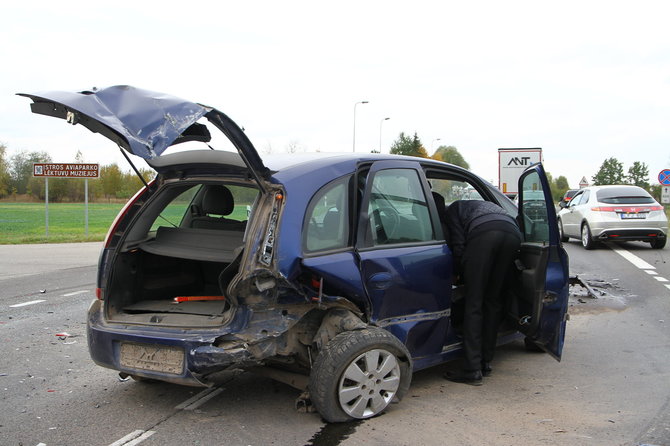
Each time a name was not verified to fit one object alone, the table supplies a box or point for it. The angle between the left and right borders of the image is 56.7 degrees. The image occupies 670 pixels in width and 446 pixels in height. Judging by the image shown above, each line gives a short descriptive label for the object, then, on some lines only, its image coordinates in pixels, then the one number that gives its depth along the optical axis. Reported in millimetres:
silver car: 15297
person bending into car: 4645
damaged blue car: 3727
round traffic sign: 27266
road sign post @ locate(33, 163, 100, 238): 21375
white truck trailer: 21578
